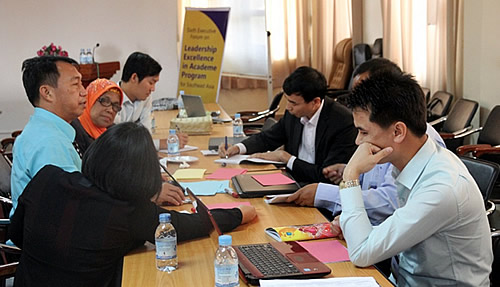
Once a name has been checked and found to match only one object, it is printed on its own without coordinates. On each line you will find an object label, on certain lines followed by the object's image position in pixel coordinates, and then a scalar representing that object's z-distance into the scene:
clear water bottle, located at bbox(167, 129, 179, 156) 4.12
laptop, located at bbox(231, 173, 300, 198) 2.88
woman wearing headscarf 3.78
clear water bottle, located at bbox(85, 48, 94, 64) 7.48
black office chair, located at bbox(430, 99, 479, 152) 5.19
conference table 1.89
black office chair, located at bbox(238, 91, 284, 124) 6.61
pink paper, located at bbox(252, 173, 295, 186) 3.06
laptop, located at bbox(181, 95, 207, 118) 5.24
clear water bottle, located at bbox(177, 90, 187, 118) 5.59
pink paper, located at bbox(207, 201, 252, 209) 2.67
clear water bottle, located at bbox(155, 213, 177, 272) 1.96
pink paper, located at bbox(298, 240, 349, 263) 2.01
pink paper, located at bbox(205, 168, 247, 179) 3.37
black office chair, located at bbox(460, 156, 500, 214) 2.68
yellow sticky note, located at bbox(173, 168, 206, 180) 3.41
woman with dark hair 1.98
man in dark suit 3.52
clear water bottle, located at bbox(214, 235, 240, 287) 1.75
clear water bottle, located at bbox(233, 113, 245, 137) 4.71
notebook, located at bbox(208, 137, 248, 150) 4.20
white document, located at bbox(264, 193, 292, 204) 2.72
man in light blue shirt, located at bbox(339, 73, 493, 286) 1.78
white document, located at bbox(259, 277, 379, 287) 1.75
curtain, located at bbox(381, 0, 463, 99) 5.98
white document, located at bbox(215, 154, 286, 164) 3.64
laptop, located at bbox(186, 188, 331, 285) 1.81
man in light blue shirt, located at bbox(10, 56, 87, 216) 2.66
